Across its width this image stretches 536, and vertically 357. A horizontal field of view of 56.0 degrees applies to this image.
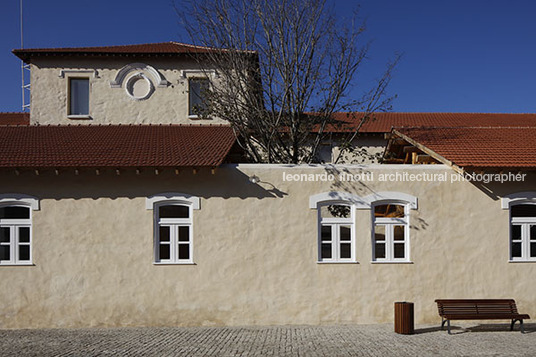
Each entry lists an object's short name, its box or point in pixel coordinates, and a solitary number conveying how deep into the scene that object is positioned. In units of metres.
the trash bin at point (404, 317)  10.80
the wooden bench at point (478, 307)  11.23
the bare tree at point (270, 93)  15.52
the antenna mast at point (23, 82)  18.97
